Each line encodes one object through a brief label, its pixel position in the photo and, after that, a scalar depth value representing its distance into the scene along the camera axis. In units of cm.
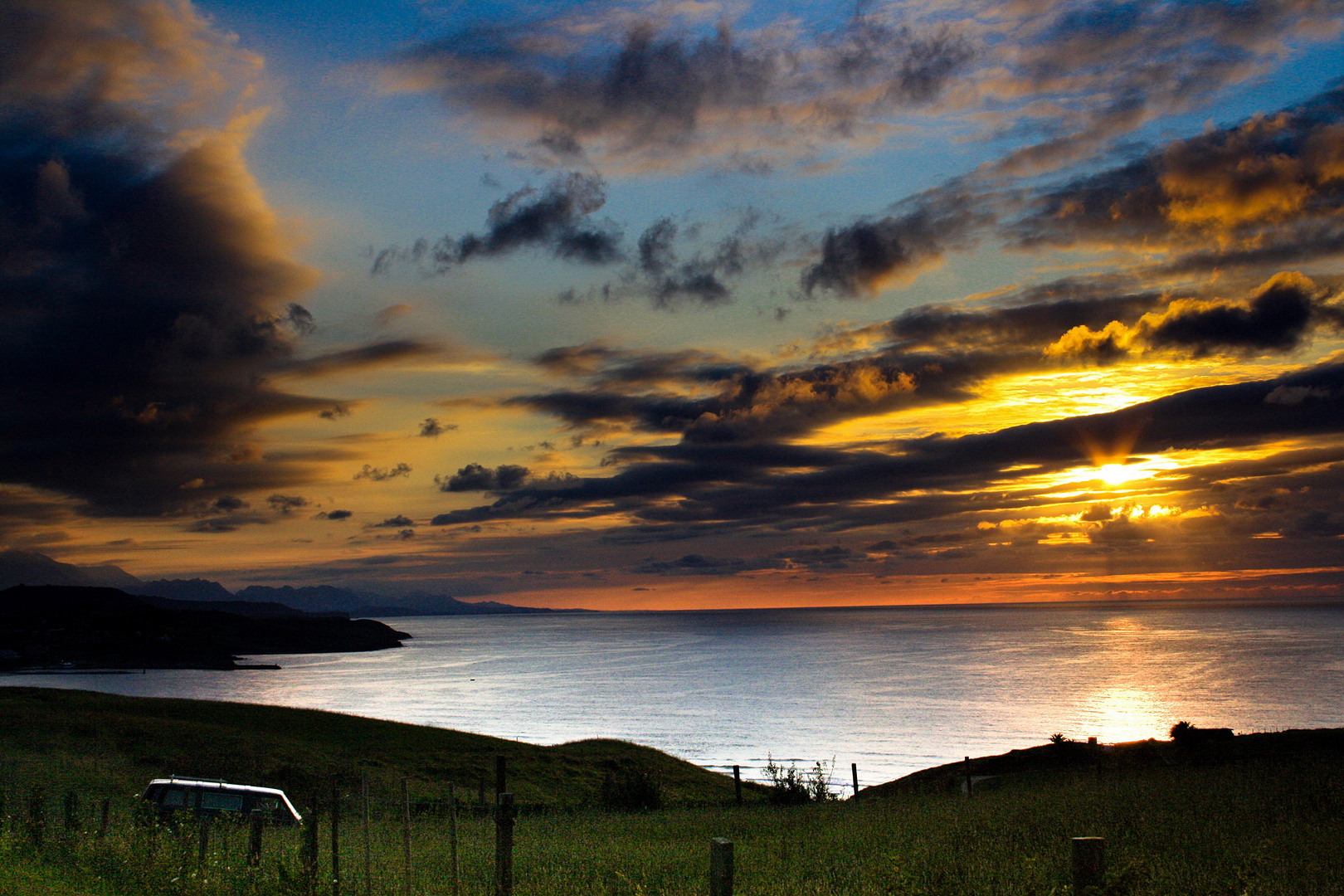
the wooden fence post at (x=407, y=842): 1313
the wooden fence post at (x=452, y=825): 1269
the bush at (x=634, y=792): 3700
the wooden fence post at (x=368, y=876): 1330
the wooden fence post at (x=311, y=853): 1326
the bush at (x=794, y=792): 3606
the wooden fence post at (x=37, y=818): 1878
